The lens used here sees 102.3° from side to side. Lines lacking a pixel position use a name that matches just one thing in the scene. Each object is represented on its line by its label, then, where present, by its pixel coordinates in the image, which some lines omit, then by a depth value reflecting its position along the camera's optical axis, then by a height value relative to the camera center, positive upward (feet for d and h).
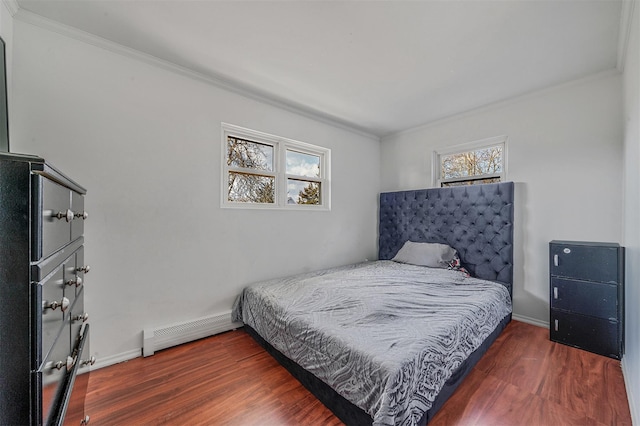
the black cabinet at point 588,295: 6.70 -2.32
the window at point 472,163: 9.84 +1.96
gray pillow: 9.97 -1.76
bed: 4.15 -2.32
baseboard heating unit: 6.75 -3.44
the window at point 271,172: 8.73 +1.49
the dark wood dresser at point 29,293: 2.05 -0.70
